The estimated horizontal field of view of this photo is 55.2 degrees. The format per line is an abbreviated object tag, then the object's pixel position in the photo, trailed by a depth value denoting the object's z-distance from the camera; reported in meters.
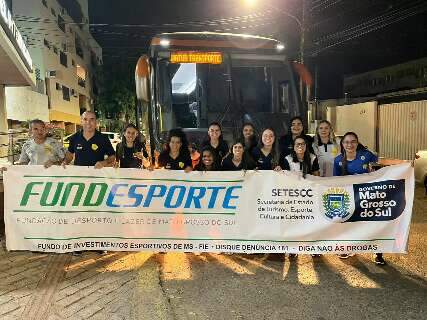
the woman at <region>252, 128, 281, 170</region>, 5.39
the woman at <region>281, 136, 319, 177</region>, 5.18
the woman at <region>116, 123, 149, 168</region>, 5.84
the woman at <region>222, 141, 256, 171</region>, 5.32
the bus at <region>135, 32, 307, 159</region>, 6.99
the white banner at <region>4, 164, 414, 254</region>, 4.94
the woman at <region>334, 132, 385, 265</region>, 5.07
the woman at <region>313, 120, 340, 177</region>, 5.73
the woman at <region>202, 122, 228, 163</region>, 5.80
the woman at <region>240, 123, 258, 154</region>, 5.77
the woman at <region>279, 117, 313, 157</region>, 5.82
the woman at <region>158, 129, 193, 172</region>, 5.42
